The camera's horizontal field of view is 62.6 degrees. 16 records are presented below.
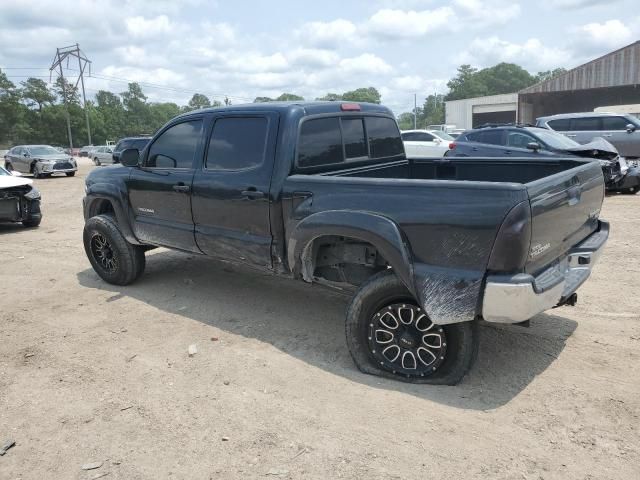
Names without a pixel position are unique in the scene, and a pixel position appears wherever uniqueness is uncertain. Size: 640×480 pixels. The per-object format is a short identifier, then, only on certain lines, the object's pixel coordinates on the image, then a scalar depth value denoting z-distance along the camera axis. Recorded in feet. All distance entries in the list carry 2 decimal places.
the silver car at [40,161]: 76.28
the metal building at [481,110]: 166.81
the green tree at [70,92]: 286.05
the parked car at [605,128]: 45.03
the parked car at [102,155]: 120.47
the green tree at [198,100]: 378.32
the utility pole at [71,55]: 196.95
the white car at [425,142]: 55.06
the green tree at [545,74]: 442.01
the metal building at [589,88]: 111.96
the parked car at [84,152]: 189.30
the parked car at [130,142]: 76.00
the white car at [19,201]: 32.42
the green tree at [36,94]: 291.99
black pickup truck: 10.14
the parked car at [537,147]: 34.65
